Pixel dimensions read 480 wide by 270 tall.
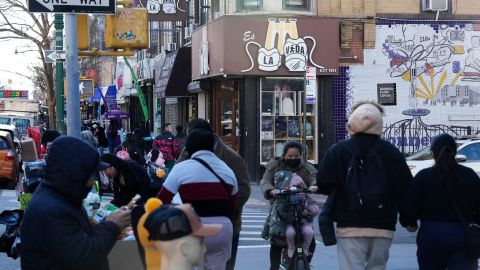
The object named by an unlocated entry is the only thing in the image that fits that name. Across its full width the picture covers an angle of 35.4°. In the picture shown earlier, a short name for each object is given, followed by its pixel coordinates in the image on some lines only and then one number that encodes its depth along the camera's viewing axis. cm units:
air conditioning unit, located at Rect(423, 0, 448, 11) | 2245
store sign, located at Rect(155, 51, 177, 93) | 2898
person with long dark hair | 600
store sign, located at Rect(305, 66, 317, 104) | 1788
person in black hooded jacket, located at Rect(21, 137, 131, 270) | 383
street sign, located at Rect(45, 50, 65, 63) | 1042
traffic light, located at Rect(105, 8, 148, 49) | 906
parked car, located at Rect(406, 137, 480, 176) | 1602
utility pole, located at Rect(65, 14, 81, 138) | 787
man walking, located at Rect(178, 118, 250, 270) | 728
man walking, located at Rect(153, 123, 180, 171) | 1909
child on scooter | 852
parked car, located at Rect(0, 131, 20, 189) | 2273
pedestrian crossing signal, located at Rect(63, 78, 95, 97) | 1992
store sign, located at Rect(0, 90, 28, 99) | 5559
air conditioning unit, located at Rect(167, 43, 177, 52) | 3278
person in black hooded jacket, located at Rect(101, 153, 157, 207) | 820
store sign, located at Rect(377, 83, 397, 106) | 2250
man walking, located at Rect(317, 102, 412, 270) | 591
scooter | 838
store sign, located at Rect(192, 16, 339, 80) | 2155
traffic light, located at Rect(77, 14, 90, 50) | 893
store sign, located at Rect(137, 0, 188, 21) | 2692
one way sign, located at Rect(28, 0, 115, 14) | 757
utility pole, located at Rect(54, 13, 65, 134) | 1080
